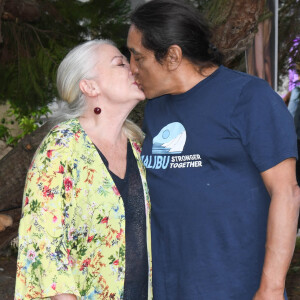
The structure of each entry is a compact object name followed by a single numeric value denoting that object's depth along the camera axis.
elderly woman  2.14
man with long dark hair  1.99
